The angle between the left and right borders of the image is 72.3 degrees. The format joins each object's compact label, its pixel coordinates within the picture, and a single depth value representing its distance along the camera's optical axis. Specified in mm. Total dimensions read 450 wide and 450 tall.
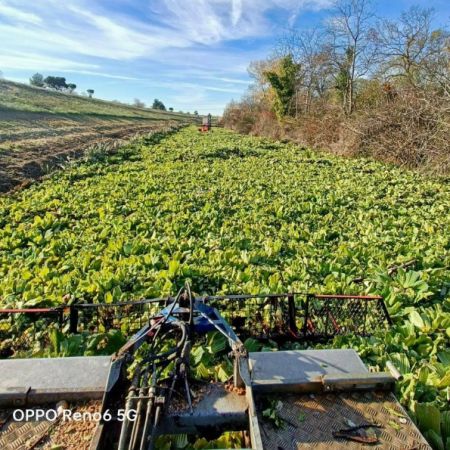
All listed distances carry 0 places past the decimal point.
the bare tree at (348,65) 16875
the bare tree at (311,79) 21500
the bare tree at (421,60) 10719
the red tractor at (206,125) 31031
